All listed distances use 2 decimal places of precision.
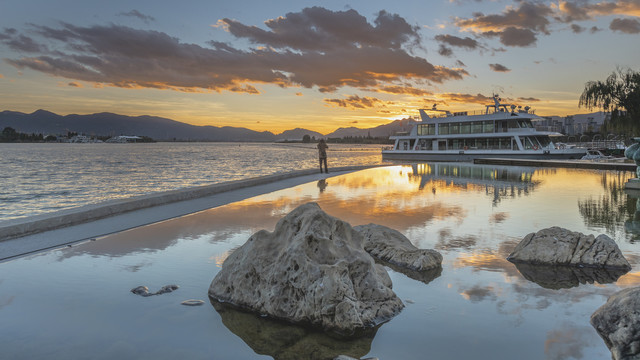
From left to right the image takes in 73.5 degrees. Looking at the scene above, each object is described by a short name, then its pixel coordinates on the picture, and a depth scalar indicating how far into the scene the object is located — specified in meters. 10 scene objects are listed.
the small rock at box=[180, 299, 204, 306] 4.41
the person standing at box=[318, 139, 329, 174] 21.27
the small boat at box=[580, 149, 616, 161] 37.42
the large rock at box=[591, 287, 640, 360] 3.29
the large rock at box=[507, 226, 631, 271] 5.82
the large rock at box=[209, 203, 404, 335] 3.96
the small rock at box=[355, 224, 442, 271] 5.75
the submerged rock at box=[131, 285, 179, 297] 4.67
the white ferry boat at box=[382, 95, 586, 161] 41.03
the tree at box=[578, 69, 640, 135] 30.31
